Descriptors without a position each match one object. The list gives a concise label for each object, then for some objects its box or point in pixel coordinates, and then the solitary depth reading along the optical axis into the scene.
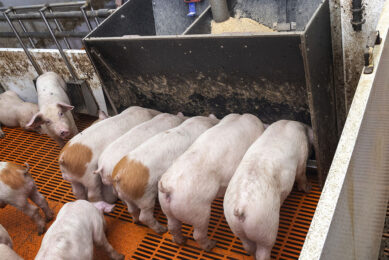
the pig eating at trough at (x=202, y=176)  2.03
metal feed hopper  2.19
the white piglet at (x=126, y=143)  2.45
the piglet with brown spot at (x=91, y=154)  2.55
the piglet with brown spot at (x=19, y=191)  2.61
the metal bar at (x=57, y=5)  3.35
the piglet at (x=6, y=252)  2.10
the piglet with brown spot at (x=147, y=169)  2.23
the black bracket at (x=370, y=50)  1.78
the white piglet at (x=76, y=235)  2.01
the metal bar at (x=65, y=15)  3.22
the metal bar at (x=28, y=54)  3.68
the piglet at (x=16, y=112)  3.90
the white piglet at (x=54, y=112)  3.26
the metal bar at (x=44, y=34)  3.52
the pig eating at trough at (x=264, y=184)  1.84
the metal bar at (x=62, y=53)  3.50
